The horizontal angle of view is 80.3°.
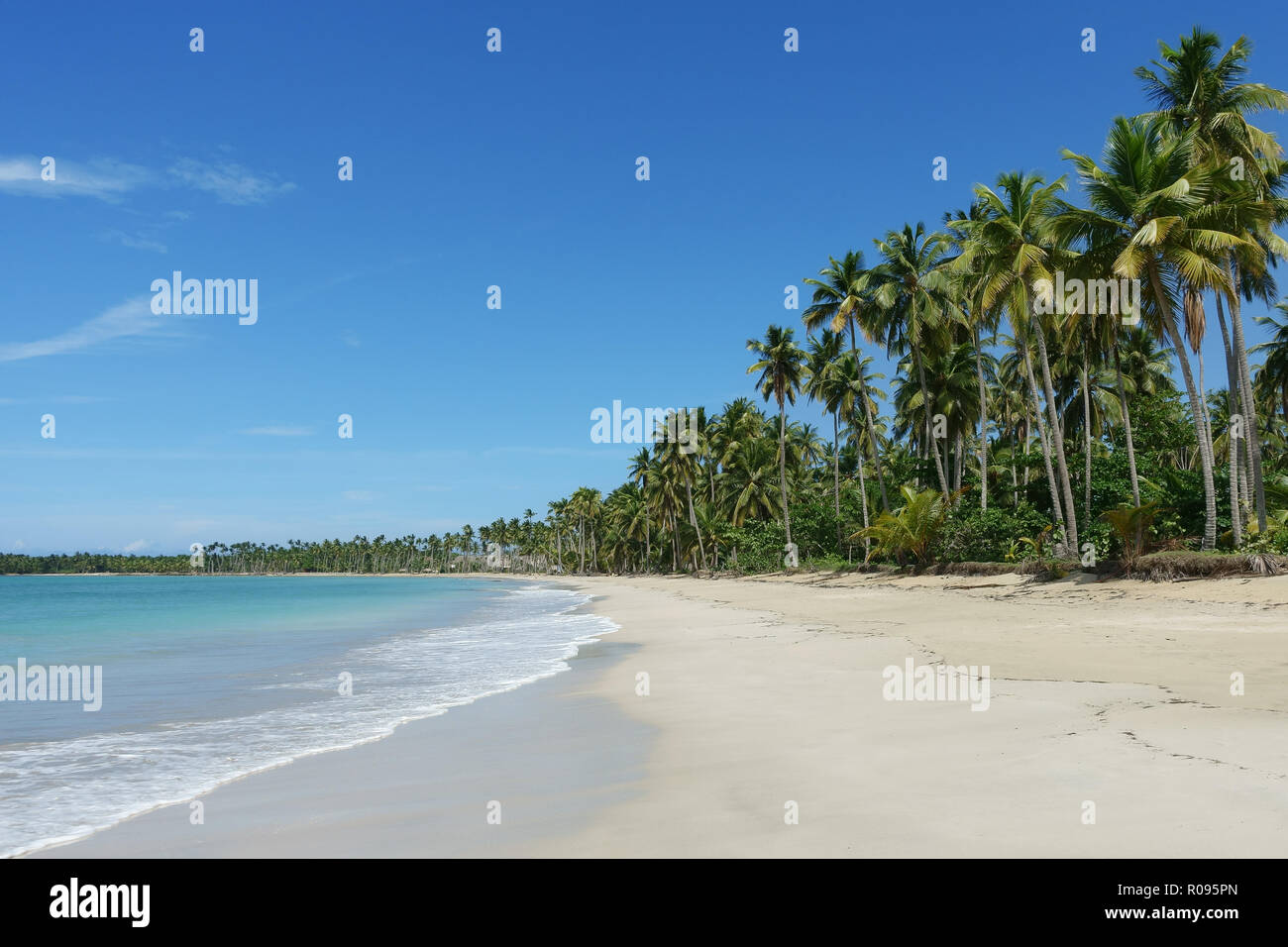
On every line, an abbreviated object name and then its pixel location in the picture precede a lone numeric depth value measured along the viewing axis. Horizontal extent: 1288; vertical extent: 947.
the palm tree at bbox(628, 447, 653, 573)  80.50
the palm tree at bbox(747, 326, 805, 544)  49.72
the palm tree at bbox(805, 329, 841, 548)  46.03
